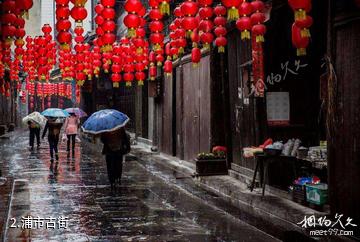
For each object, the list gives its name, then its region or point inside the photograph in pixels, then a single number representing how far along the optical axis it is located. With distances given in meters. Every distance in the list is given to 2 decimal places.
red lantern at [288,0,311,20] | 8.19
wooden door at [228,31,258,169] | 13.88
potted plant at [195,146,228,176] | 15.76
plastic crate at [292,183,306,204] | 10.58
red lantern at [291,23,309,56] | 9.05
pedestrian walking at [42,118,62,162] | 21.56
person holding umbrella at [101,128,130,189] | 14.09
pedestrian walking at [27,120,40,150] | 27.60
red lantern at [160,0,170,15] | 9.36
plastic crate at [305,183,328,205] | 9.77
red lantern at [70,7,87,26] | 11.09
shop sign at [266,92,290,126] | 12.92
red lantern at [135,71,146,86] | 20.77
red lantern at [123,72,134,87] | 22.06
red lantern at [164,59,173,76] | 18.77
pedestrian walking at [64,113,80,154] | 24.42
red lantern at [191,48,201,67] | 14.88
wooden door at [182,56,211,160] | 17.31
